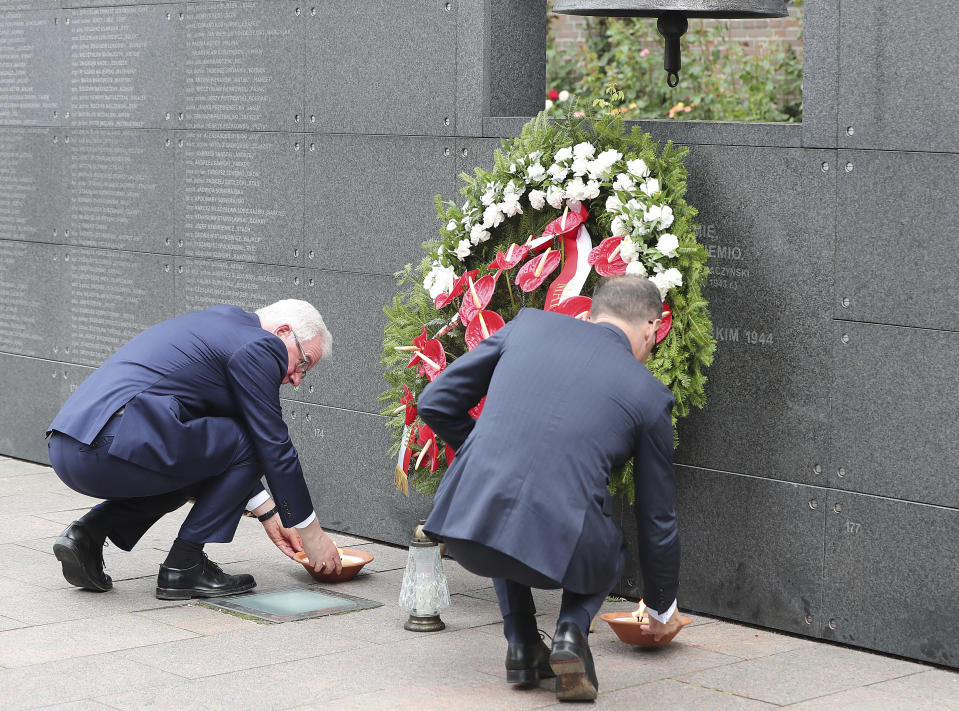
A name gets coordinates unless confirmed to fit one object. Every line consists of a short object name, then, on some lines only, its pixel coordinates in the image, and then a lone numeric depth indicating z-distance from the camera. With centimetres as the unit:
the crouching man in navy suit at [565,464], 412
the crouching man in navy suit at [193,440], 532
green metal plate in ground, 527
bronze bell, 488
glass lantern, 499
